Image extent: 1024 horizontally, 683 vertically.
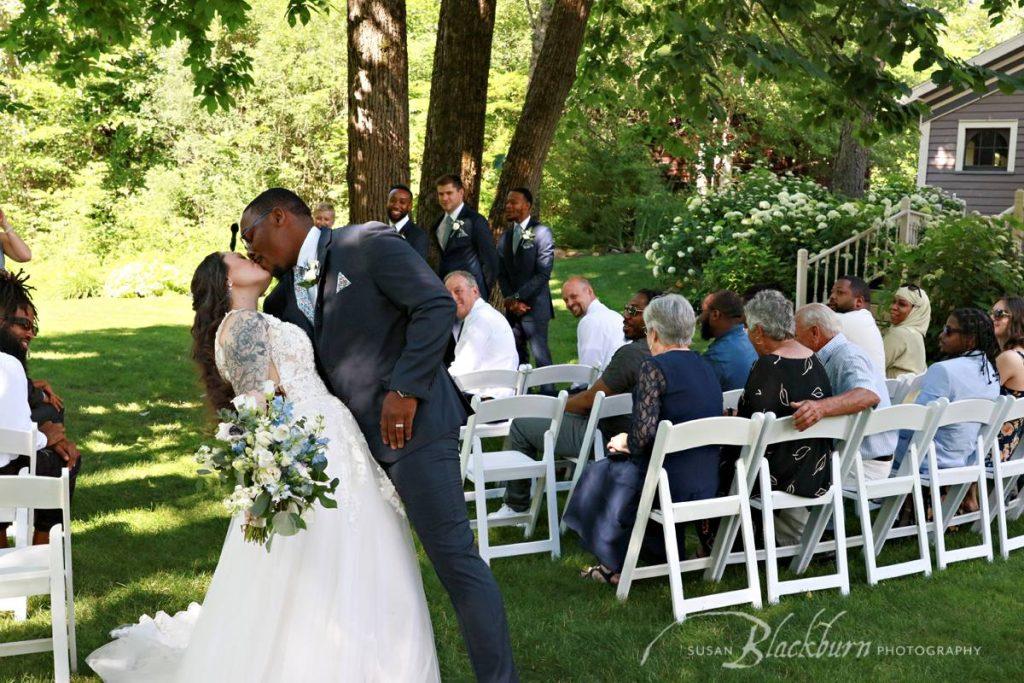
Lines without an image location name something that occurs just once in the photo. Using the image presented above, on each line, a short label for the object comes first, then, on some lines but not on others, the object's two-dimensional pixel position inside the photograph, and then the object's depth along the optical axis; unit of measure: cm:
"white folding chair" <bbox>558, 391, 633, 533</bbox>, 637
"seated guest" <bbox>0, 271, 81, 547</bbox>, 542
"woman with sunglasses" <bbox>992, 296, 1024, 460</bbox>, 675
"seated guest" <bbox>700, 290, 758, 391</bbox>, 680
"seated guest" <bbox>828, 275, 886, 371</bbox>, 750
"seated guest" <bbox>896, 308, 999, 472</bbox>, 644
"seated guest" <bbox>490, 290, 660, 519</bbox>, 638
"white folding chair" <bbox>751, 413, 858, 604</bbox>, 544
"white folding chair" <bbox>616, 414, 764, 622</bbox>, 516
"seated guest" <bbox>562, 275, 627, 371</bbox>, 792
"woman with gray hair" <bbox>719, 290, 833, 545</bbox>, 561
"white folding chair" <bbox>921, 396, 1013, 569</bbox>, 608
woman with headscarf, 844
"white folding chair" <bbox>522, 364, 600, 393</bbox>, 733
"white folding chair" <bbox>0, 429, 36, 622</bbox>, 504
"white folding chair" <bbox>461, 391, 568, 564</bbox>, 597
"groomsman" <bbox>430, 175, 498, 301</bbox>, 961
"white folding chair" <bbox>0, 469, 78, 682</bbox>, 412
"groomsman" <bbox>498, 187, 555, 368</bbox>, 1006
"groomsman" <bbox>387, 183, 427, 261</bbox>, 936
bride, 389
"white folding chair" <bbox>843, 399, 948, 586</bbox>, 576
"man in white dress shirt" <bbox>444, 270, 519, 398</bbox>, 762
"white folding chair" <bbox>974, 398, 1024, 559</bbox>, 637
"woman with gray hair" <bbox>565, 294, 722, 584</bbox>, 544
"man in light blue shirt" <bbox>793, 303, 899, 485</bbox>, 566
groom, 382
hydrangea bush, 1623
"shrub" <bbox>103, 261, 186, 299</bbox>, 2045
